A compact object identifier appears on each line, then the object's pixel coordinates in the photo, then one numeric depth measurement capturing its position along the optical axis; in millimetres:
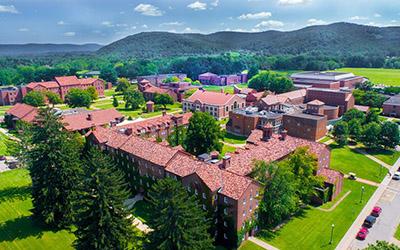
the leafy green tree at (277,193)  46656
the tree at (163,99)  136175
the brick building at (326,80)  156000
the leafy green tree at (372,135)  82500
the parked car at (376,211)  52675
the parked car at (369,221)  49844
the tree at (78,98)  135250
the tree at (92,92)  151625
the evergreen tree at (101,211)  36906
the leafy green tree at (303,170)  51781
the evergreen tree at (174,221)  34625
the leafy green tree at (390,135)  81562
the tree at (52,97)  140750
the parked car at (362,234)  46594
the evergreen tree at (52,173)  49500
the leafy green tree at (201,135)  69794
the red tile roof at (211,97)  119269
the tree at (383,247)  30844
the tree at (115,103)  140750
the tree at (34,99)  127250
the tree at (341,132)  85938
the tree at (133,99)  134500
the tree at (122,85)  175875
